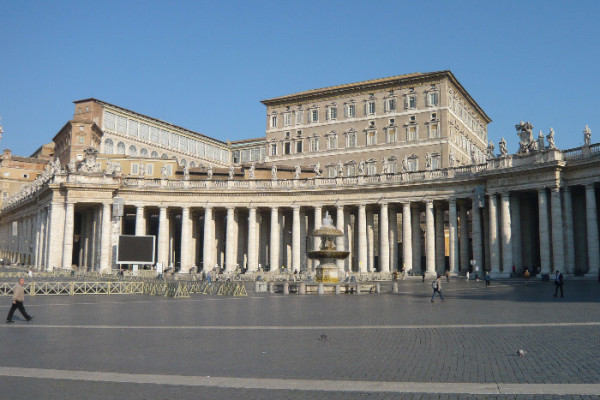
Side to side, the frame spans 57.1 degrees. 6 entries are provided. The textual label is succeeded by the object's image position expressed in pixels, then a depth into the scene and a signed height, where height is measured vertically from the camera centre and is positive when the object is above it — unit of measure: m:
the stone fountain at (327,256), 41.69 +0.04
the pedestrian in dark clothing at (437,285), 29.92 -1.58
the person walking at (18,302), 20.67 -1.68
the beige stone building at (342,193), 52.62 +7.28
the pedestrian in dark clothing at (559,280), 31.51 -1.36
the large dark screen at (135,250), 52.94 +0.66
